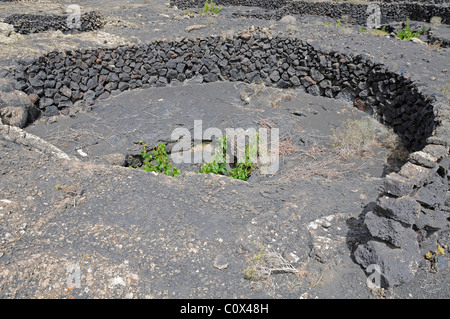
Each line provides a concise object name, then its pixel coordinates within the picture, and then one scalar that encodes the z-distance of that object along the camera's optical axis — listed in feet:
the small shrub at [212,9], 58.03
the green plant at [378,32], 41.16
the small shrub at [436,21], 52.80
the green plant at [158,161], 23.03
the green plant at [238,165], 22.49
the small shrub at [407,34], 38.99
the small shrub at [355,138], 23.08
